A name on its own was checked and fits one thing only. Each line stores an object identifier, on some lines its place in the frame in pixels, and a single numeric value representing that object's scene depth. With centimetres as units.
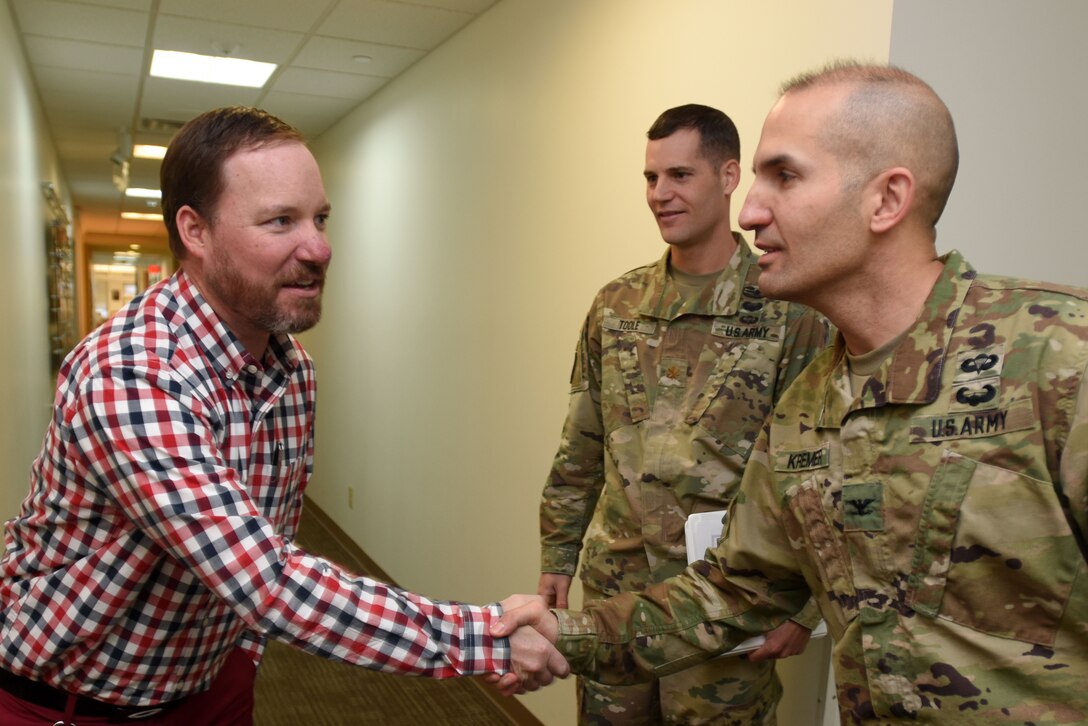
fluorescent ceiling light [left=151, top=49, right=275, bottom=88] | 498
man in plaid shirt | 128
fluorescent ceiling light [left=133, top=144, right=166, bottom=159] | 777
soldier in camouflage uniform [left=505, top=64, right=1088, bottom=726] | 109
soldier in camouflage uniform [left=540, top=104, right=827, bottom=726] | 205
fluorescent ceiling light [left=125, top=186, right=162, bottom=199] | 1042
